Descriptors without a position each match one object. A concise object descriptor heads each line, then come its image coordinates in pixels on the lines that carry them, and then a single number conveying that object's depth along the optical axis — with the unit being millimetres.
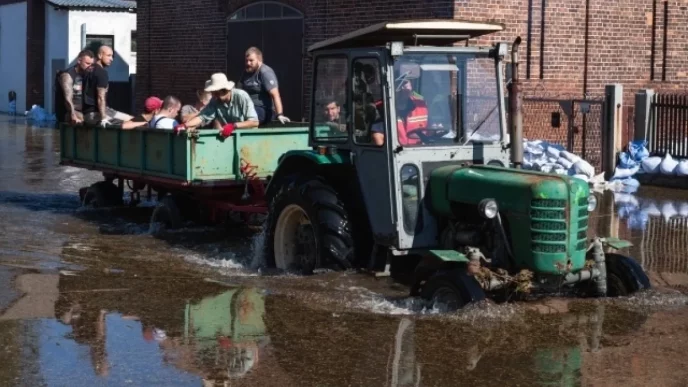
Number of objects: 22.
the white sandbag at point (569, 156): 18125
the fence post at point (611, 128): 18969
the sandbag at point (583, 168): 17938
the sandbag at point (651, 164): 18406
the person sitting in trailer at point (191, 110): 13580
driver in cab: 9078
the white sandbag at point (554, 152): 18344
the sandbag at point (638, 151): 18719
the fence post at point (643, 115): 19422
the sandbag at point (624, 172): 18594
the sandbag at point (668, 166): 18094
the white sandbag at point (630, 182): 18178
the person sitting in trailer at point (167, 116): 13336
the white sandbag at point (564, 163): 18064
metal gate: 19328
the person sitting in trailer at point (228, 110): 12266
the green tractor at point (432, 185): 8266
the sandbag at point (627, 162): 18750
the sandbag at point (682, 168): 17844
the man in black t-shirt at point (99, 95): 14547
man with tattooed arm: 14711
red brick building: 19547
